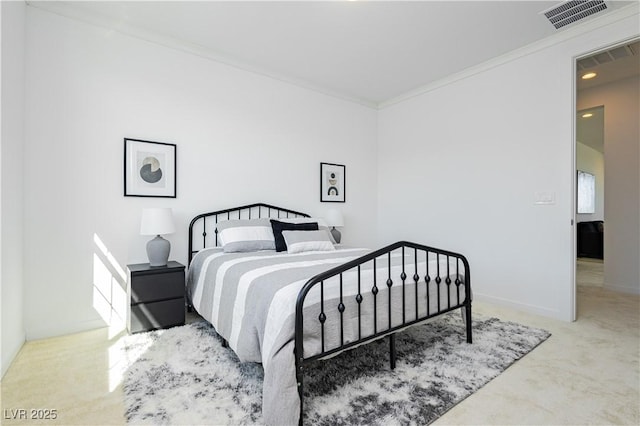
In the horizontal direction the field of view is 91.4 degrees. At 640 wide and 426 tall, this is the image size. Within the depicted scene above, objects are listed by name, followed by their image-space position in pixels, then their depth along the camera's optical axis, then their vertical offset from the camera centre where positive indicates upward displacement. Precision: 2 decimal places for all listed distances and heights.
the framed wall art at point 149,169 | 3.01 +0.43
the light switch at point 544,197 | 3.20 +0.17
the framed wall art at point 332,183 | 4.46 +0.44
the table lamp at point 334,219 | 4.26 -0.09
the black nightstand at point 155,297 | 2.63 -0.73
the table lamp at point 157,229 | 2.81 -0.15
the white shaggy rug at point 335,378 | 1.63 -1.04
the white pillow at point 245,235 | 3.03 -0.23
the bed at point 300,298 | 1.53 -0.54
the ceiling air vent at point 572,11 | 2.66 +1.79
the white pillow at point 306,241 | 3.06 -0.29
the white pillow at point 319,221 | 3.56 -0.10
